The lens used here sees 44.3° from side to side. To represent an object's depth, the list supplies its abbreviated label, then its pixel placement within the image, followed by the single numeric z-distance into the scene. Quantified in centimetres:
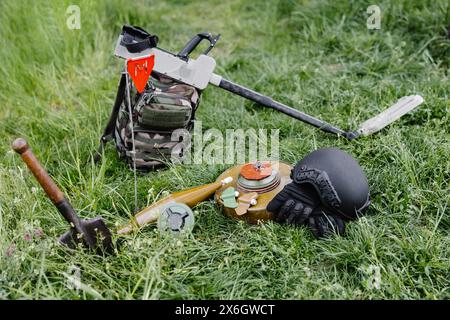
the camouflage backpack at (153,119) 305
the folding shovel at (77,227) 228
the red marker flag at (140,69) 269
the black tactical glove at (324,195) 256
